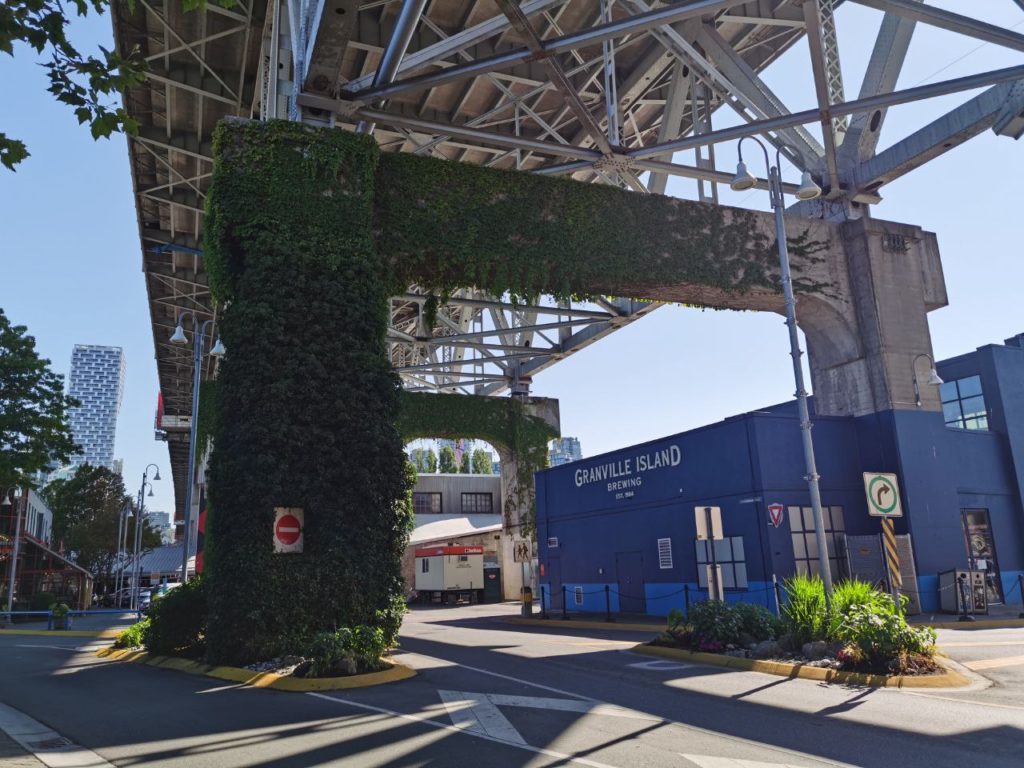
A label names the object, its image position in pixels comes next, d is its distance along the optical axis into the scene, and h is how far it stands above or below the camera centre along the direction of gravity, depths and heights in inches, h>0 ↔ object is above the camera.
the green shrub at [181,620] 580.7 -30.1
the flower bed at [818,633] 427.8 -50.2
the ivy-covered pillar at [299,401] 514.3 +119.3
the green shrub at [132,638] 671.9 -48.1
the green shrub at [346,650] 440.5 -44.8
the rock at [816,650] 476.4 -59.6
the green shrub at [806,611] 494.6 -38.5
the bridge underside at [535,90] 614.2 +492.6
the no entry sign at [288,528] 523.2 +30.7
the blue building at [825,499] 797.2 +57.2
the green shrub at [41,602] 1514.5 -31.4
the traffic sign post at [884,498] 500.1 +31.5
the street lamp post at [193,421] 903.7 +196.2
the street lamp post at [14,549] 1465.3 +72.0
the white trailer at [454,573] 1612.9 -12.4
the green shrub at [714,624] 530.9 -47.0
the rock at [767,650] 498.0 -61.3
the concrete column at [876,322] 836.0 +243.5
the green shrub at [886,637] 426.0 -48.5
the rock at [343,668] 440.8 -53.2
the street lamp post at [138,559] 1752.0 +54.9
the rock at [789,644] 497.0 -57.5
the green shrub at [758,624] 532.4 -47.8
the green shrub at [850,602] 476.1 -32.6
